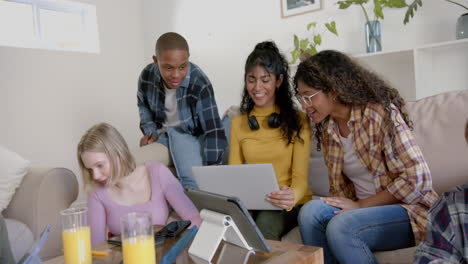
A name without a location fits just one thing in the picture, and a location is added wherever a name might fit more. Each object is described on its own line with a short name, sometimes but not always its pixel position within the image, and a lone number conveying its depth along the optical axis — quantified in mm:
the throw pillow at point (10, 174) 2139
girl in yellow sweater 1769
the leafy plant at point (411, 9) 2500
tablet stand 1113
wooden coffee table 1073
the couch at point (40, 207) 1979
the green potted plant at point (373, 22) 2600
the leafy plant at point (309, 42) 2920
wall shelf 2549
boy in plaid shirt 2166
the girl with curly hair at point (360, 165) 1410
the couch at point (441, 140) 1579
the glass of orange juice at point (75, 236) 1091
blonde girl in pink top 1564
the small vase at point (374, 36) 2699
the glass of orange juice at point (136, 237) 970
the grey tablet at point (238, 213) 1041
